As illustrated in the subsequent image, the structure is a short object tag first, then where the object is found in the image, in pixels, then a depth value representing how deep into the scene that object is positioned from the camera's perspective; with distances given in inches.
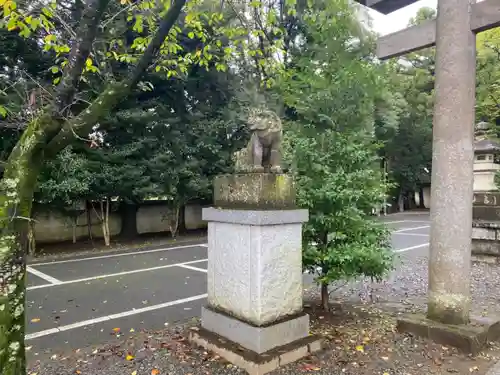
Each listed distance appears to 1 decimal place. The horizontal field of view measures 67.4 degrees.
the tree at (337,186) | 167.8
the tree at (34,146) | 90.4
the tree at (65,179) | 382.6
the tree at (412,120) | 853.8
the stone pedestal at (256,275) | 132.5
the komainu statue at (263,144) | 145.7
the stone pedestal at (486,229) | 319.0
